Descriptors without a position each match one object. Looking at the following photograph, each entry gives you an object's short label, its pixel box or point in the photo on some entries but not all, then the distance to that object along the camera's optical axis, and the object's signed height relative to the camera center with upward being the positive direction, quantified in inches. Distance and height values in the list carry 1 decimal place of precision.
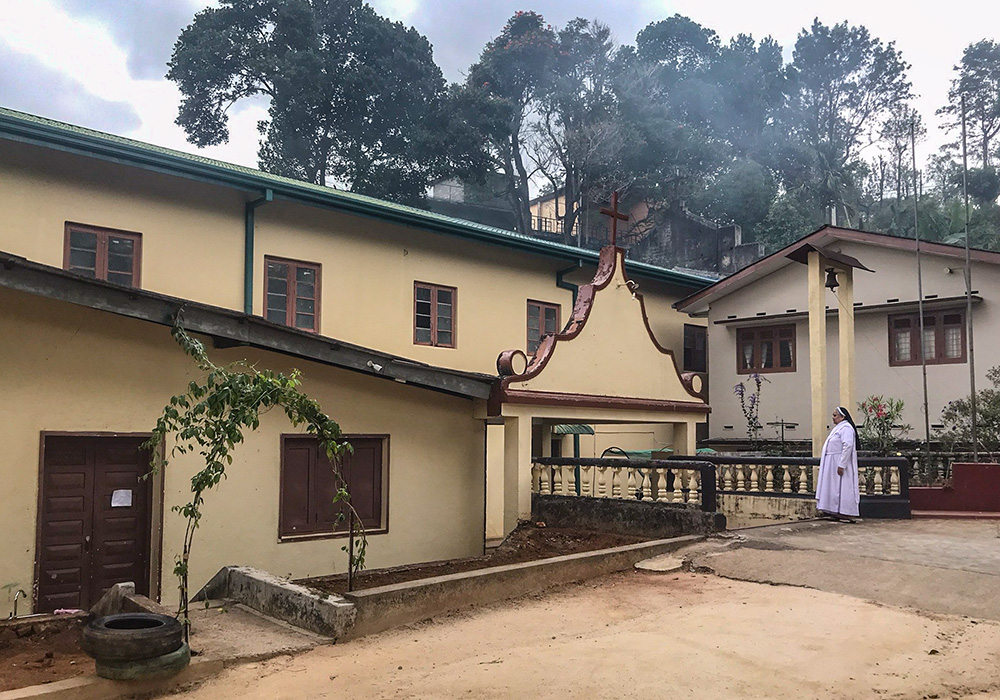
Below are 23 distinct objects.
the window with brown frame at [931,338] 745.0 +82.4
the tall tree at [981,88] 1838.1 +728.0
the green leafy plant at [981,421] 620.4 +9.6
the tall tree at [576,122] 1685.5 +603.6
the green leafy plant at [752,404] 828.0 +28.6
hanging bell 605.6 +106.1
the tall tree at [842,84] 1966.0 +788.7
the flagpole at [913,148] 637.9 +209.3
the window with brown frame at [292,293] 565.0 +91.1
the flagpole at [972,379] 567.8 +34.9
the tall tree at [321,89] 1632.6 +647.8
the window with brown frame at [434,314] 641.0 +87.6
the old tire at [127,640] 236.8 -55.4
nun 490.6 -21.2
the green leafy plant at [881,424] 691.4 +7.9
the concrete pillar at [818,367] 578.9 +44.1
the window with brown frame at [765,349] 847.7 +82.0
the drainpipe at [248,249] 540.5 +114.3
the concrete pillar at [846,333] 601.9 +69.3
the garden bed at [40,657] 248.1 -67.2
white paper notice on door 409.4 -29.6
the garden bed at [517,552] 417.4 -60.8
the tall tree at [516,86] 1745.8 +687.2
